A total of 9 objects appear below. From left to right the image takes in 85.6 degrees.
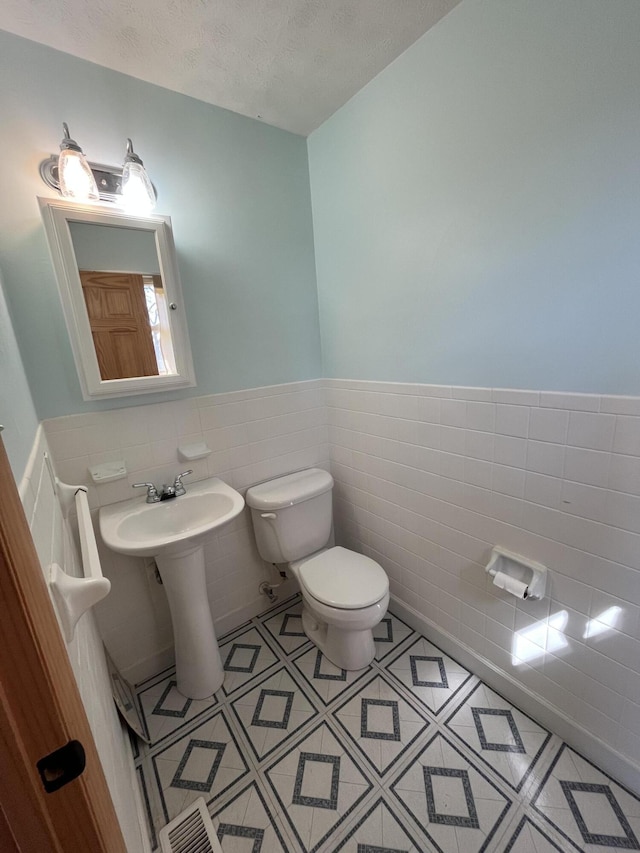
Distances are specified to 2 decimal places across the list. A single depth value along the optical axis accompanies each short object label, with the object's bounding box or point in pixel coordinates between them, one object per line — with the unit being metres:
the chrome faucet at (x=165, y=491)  1.37
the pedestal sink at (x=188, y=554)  1.25
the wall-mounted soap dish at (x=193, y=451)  1.47
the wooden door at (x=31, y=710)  0.35
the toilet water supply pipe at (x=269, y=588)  1.83
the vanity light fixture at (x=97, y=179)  1.06
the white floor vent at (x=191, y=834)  0.99
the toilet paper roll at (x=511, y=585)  1.11
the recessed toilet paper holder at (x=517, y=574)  1.12
